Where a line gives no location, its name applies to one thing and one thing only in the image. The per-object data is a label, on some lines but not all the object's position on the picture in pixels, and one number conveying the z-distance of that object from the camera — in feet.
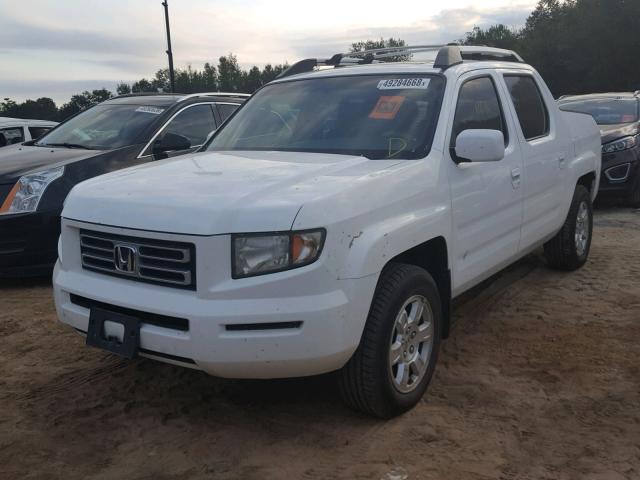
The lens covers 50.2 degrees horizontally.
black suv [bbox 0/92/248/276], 18.44
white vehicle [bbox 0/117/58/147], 35.56
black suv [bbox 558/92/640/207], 29.91
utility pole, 55.84
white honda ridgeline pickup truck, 9.53
